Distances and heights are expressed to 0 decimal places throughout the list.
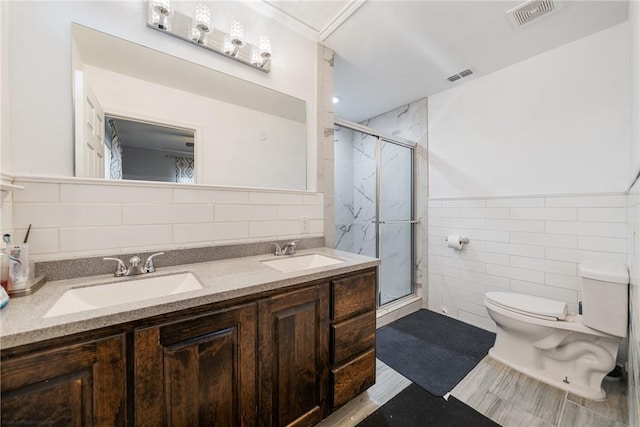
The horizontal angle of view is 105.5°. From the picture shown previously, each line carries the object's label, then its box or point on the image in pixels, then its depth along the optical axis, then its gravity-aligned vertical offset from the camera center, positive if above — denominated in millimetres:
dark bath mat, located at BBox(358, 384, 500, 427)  1295 -1133
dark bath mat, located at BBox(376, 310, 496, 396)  1647 -1120
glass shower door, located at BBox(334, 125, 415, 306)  2686 +60
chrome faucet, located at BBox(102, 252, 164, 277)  1067 -248
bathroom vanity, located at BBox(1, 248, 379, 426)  638 -475
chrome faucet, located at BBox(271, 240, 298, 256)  1573 -250
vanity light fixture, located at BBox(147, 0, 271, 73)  1234 +1011
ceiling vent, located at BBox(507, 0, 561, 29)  1480 +1251
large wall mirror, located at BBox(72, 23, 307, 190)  1112 +504
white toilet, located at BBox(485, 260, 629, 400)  1379 -785
